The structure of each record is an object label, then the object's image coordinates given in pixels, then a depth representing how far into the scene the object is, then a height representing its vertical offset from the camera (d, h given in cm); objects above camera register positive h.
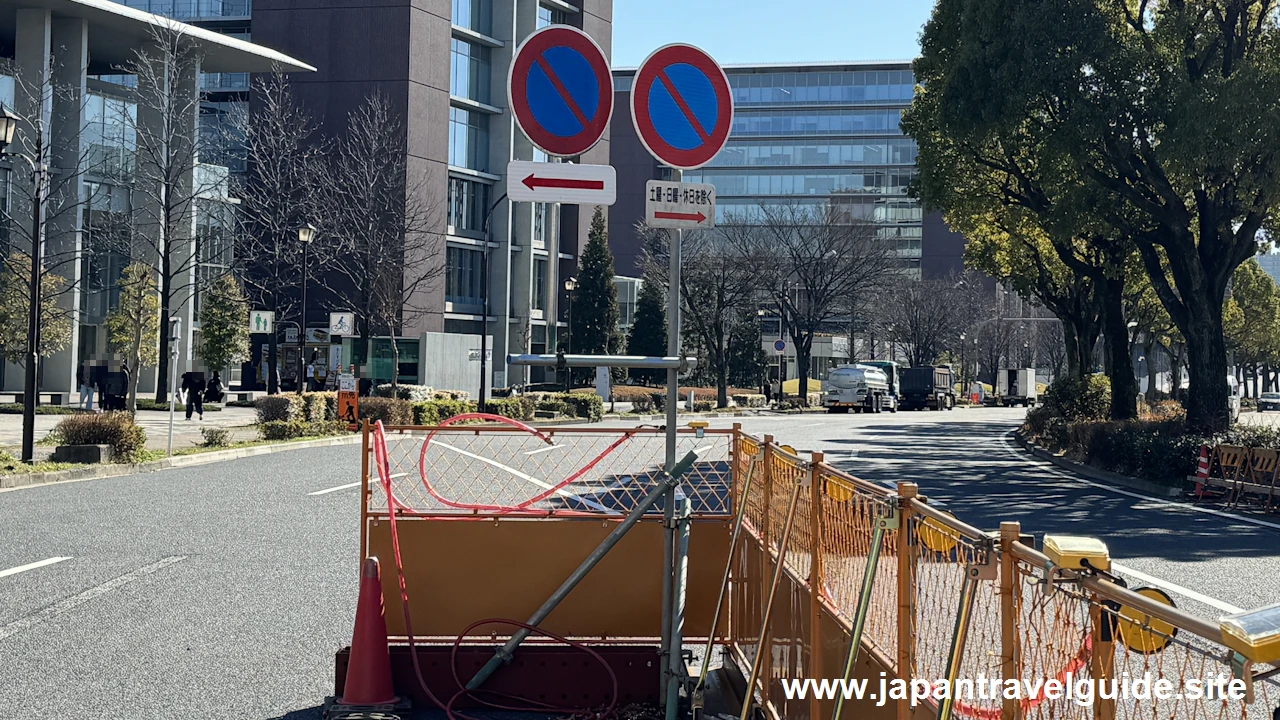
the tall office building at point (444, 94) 6022 +1325
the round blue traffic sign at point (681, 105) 552 +116
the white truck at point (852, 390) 6412 -87
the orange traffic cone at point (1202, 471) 1770 -128
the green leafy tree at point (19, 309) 3650 +143
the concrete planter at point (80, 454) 1944 -147
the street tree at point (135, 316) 3712 +126
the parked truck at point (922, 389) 7575 -89
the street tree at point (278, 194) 4703 +675
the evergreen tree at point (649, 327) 7362 +246
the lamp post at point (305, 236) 3216 +320
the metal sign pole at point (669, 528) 556 -71
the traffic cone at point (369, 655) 598 -138
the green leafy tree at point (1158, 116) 2039 +445
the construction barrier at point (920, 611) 250 -62
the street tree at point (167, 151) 3152 +620
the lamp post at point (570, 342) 6241 +134
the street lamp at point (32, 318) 1903 +61
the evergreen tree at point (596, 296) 7219 +410
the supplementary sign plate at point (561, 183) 530 +78
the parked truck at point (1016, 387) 8869 -80
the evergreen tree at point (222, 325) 4250 +123
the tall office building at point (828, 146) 11462 +2060
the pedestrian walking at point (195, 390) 3506 -82
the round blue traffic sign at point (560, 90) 535 +117
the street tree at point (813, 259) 5947 +534
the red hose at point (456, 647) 623 -141
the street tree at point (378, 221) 4906 +594
